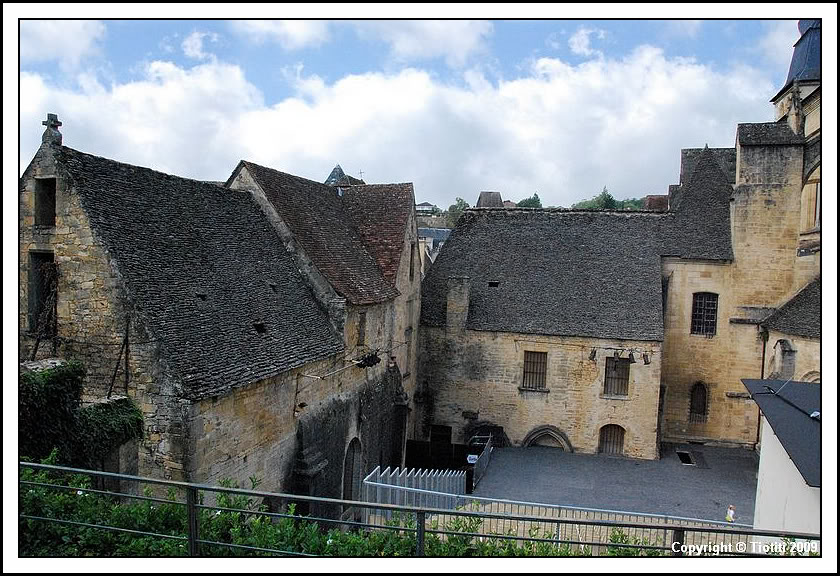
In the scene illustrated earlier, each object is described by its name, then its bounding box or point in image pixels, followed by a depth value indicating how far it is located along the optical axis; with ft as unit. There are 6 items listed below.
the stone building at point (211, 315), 37.35
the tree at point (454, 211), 304.81
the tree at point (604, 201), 264.52
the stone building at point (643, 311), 76.48
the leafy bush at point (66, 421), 30.58
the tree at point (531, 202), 412.52
